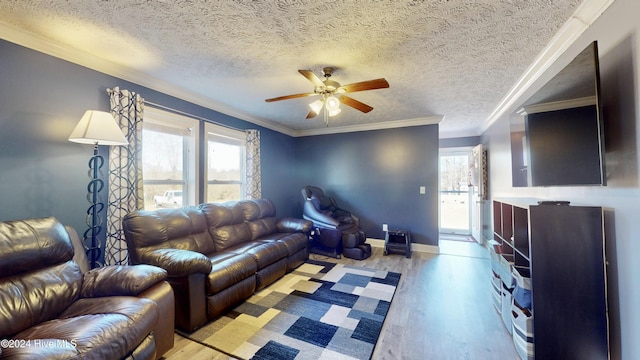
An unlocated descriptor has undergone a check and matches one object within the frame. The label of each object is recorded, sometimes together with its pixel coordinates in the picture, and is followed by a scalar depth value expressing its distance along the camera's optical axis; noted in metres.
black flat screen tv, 1.41
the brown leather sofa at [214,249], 2.00
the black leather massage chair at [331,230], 3.95
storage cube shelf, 1.47
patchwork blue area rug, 1.80
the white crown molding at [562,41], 1.50
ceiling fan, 2.11
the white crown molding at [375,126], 4.25
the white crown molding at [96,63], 1.82
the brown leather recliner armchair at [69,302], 1.16
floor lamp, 1.91
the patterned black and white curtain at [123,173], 2.32
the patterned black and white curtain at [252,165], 4.06
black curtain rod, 2.75
